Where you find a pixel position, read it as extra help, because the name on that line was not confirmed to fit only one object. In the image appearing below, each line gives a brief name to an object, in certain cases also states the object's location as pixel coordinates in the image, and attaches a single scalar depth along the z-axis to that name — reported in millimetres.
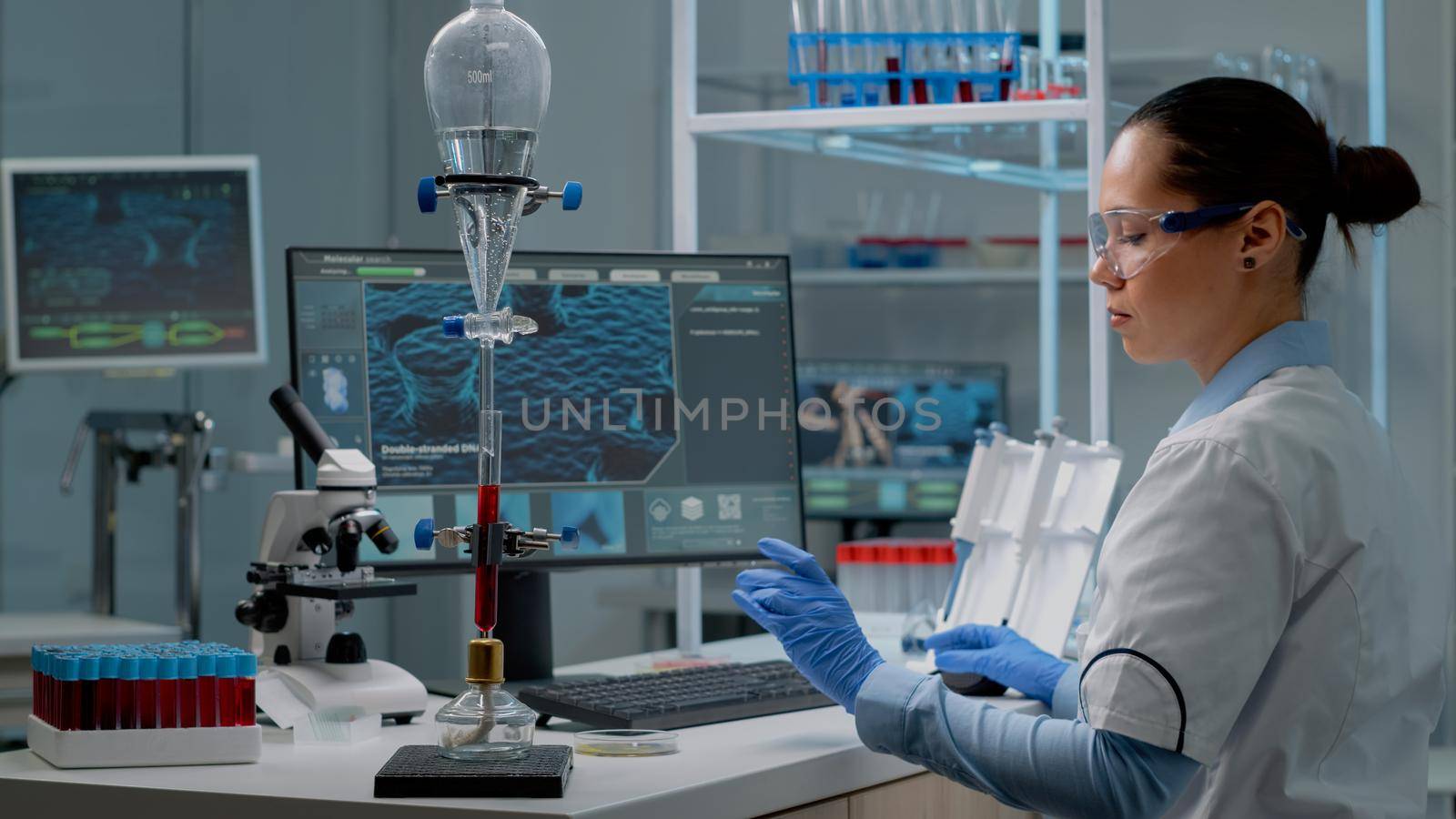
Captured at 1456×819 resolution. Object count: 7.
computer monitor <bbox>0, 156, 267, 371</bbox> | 3455
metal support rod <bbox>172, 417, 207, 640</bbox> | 3365
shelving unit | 2121
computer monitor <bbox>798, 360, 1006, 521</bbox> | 4215
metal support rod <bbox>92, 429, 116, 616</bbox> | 3475
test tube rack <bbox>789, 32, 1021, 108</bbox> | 2287
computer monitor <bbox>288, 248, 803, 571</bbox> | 1840
